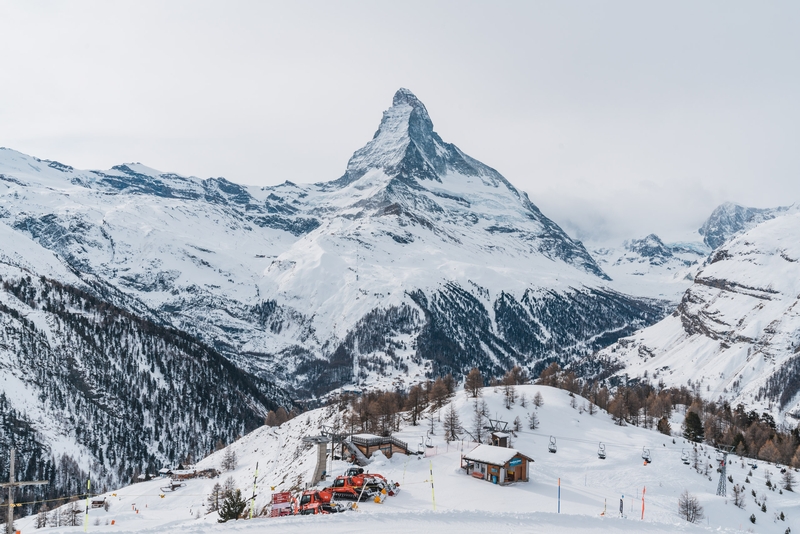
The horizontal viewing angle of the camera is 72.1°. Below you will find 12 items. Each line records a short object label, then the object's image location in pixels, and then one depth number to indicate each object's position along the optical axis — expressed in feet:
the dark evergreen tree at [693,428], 397.80
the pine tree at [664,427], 398.21
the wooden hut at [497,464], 211.41
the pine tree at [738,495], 241.72
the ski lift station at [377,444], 237.04
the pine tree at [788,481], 279.69
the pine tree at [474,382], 379.76
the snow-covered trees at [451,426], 287.89
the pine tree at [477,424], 291.17
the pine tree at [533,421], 321.93
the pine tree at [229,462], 419.95
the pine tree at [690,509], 209.26
